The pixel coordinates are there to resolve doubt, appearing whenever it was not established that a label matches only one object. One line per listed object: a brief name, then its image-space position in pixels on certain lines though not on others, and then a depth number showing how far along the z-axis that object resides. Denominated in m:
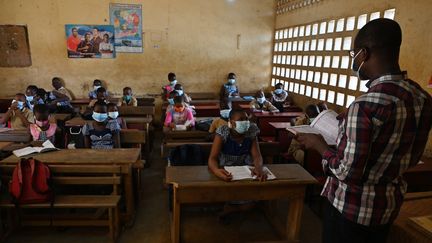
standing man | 1.24
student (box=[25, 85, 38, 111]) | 5.82
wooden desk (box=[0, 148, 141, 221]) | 2.97
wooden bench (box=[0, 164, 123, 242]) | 2.83
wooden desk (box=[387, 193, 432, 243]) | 1.80
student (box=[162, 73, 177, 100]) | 7.78
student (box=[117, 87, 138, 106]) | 6.85
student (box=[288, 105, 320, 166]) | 3.95
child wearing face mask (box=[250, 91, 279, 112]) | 6.25
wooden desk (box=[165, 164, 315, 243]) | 2.38
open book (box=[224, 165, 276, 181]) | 2.42
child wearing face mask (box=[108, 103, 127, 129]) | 4.13
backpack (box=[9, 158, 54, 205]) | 2.73
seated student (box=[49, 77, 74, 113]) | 6.45
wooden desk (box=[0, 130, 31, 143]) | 3.90
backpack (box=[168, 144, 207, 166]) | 3.19
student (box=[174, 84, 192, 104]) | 6.74
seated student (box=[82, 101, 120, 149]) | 3.72
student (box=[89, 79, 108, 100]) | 7.49
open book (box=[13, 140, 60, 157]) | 3.11
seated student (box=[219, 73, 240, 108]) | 8.14
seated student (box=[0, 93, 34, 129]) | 4.86
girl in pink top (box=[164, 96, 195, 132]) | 5.21
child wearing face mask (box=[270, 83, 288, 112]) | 6.90
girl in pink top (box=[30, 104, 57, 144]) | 3.73
